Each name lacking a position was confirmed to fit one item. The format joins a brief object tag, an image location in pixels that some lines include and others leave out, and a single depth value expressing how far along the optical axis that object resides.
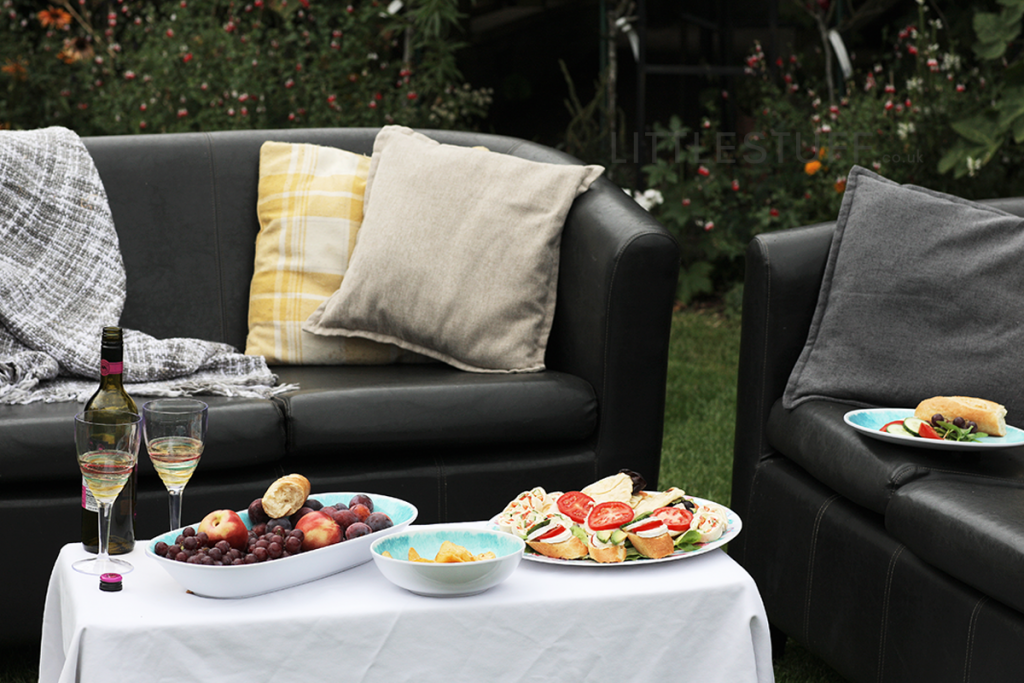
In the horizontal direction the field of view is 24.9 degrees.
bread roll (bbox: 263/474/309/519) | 2.80
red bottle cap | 2.72
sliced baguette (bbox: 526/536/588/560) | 2.80
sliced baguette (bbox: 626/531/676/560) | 2.78
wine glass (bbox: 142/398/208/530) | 2.82
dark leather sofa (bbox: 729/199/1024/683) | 2.95
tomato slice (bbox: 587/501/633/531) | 2.82
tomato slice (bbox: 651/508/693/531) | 2.81
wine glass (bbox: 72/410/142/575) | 2.74
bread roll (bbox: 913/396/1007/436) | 3.18
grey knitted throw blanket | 3.61
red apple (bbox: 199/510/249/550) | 2.72
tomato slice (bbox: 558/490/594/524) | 2.86
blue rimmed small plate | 3.12
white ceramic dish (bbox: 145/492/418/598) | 2.67
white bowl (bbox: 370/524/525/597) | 2.68
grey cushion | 3.44
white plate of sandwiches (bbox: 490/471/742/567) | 2.79
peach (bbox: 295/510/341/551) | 2.74
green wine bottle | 2.83
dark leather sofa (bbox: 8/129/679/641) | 3.37
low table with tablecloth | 2.64
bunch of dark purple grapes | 2.68
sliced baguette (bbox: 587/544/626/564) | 2.78
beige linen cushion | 3.76
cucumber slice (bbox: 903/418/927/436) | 3.19
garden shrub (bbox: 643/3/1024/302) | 6.56
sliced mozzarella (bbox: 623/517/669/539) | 2.79
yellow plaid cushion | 3.87
